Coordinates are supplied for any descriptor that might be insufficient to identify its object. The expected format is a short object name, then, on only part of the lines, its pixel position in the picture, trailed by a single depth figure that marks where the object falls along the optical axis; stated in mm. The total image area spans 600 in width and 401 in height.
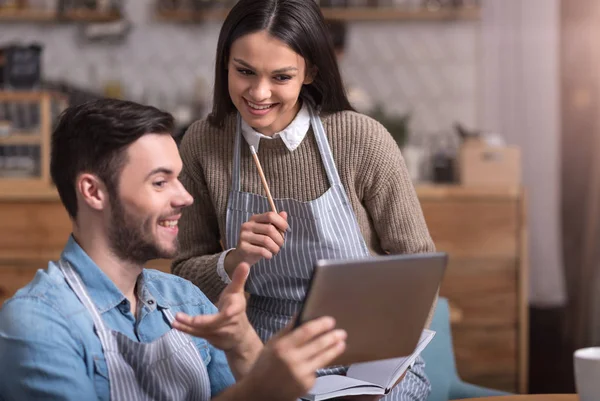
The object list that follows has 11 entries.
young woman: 1755
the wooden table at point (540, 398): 1591
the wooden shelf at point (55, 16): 4660
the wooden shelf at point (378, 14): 4629
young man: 1252
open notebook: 1618
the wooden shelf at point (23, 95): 3875
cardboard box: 4062
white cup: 1344
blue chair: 2234
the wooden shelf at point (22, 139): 3873
